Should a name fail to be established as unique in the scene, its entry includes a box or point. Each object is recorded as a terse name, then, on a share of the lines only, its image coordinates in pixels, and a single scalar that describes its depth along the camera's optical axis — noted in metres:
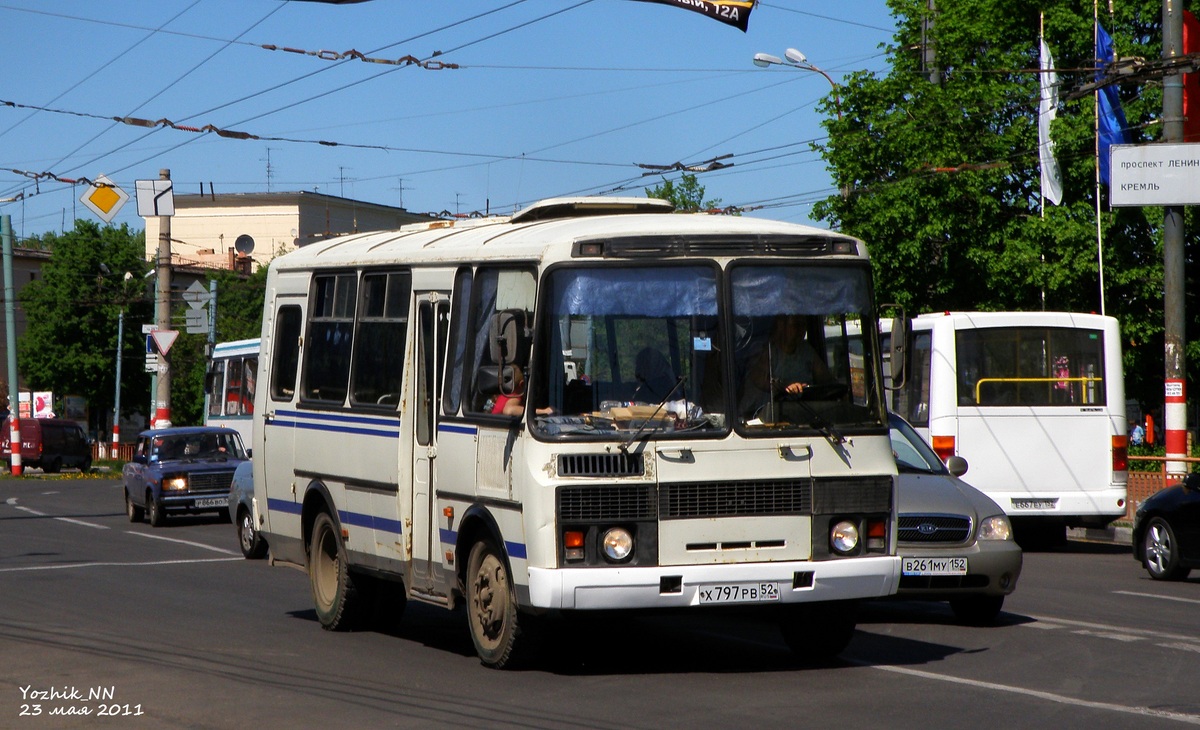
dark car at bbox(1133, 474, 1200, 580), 17.09
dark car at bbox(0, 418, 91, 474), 65.69
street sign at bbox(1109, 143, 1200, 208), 24.12
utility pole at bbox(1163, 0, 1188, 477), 23.97
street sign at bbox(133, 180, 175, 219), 35.69
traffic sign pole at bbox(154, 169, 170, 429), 37.16
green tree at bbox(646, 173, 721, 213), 62.71
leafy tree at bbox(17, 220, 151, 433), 86.38
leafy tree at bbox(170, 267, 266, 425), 84.19
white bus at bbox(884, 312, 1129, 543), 21.53
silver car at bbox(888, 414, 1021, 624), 12.55
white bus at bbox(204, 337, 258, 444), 37.19
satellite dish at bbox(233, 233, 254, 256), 114.88
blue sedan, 28.14
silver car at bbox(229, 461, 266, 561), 20.62
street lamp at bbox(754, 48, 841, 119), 34.84
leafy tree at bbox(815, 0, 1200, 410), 37.62
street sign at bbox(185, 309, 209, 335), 40.97
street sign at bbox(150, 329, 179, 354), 35.91
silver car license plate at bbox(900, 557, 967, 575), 12.47
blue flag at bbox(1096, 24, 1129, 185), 30.86
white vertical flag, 34.78
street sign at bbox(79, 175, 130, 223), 33.09
